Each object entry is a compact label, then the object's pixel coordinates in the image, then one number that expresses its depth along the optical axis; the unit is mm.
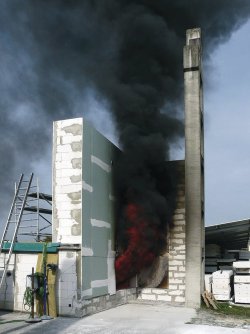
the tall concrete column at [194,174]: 14148
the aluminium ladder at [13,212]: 10766
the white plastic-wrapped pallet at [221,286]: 15367
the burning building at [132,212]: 12016
